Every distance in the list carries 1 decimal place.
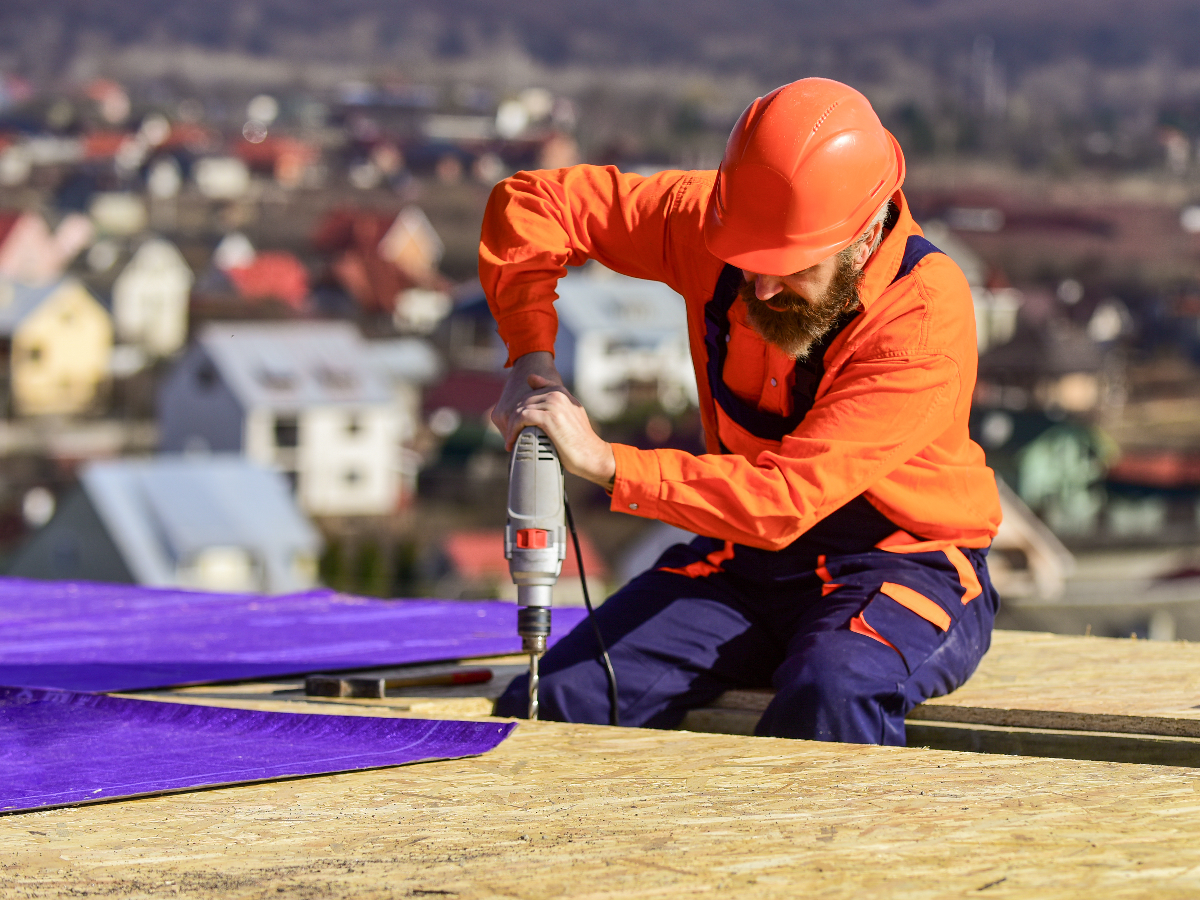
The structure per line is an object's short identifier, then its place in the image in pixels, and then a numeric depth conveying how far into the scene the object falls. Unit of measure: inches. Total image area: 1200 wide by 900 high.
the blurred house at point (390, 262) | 3078.2
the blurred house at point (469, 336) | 2679.6
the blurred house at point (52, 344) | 2423.7
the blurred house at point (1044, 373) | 2405.3
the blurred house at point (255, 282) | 2881.4
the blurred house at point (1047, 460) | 1894.7
